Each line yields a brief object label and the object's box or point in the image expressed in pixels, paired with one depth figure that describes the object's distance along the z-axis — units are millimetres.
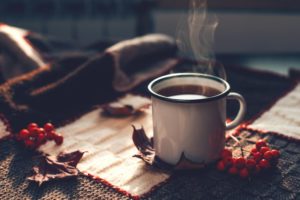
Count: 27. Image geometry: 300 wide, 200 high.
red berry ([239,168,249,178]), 629
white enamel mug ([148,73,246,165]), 607
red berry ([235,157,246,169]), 636
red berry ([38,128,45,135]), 748
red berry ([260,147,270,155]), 663
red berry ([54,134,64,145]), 749
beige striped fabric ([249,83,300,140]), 769
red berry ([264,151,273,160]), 652
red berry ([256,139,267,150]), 683
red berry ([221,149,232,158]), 654
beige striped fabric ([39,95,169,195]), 646
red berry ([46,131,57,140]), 750
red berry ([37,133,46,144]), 739
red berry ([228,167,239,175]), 638
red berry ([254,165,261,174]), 636
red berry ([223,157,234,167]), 645
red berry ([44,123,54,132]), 763
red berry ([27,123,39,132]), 757
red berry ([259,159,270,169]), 644
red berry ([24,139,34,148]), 729
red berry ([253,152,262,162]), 654
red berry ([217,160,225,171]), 644
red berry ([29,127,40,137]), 744
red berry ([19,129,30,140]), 743
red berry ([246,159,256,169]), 634
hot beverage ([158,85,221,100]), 675
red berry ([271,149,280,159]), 652
